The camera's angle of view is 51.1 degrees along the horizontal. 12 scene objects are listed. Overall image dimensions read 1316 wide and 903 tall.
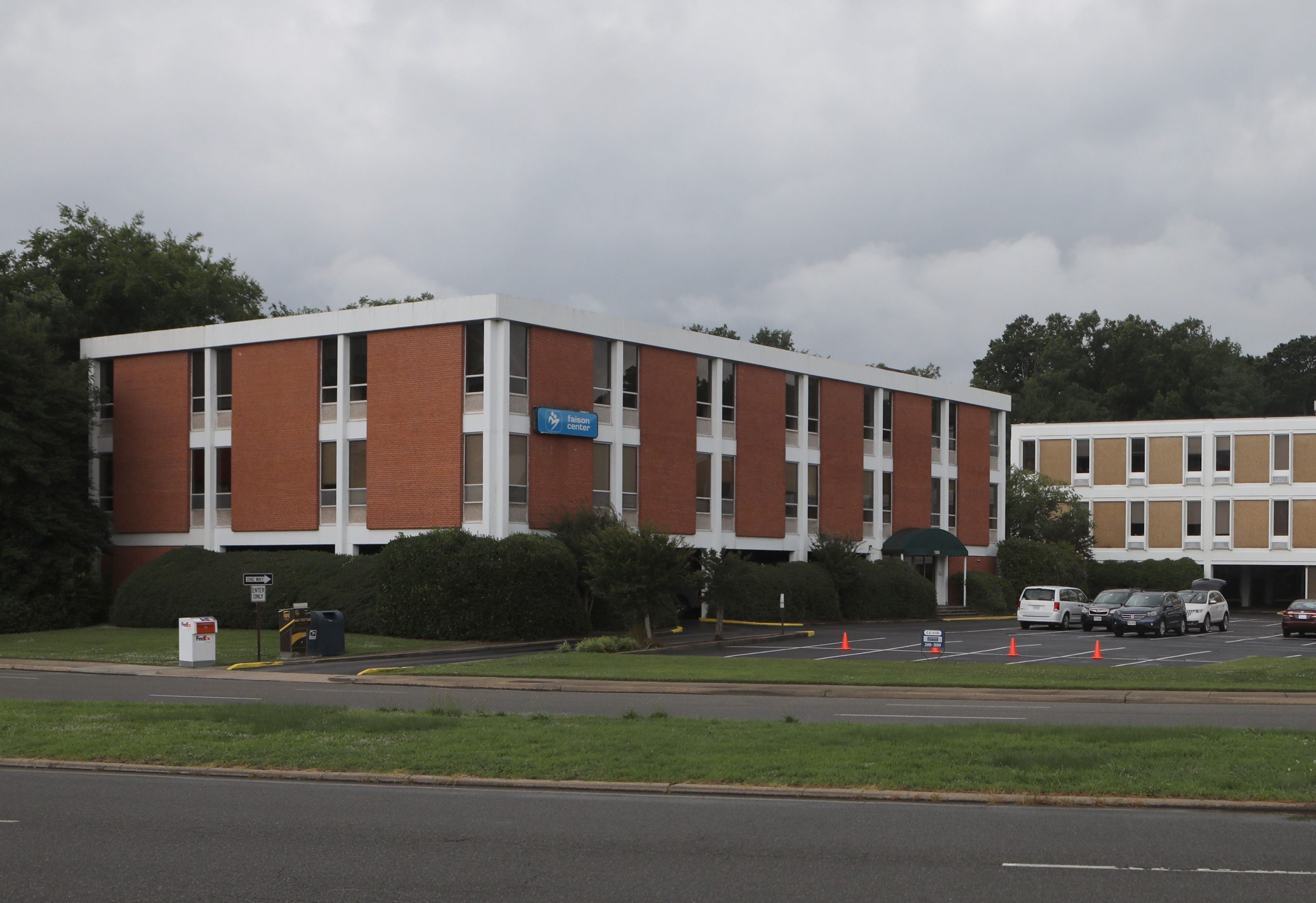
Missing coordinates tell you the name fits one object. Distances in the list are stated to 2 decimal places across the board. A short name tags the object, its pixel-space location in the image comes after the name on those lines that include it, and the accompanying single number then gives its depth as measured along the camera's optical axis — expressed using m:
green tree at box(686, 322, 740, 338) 108.38
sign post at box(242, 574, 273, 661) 31.77
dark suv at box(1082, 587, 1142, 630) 50.44
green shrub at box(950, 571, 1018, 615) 63.50
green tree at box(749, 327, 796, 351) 111.44
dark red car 47.62
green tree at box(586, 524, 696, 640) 38.25
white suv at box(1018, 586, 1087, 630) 51.22
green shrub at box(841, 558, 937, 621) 54.84
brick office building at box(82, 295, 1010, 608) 44.81
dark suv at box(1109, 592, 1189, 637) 47.41
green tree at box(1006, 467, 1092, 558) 74.69
